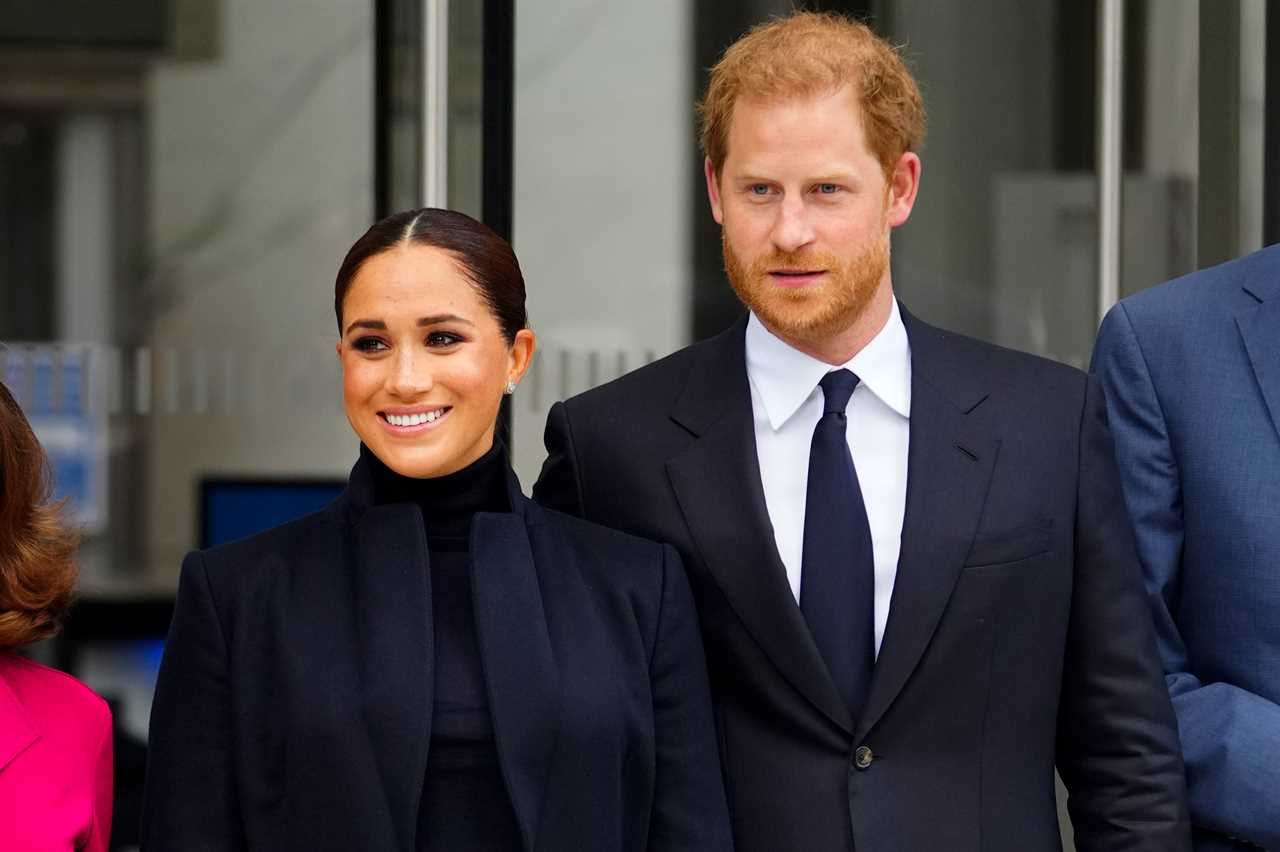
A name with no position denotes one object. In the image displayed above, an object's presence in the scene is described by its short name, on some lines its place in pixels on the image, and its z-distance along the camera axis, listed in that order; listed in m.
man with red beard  5.16
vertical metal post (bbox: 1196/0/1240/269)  10.48
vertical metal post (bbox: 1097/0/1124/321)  10.66
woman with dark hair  4.72
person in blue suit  5.22
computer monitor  11.32
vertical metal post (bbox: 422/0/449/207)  9.87
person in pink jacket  4.83
